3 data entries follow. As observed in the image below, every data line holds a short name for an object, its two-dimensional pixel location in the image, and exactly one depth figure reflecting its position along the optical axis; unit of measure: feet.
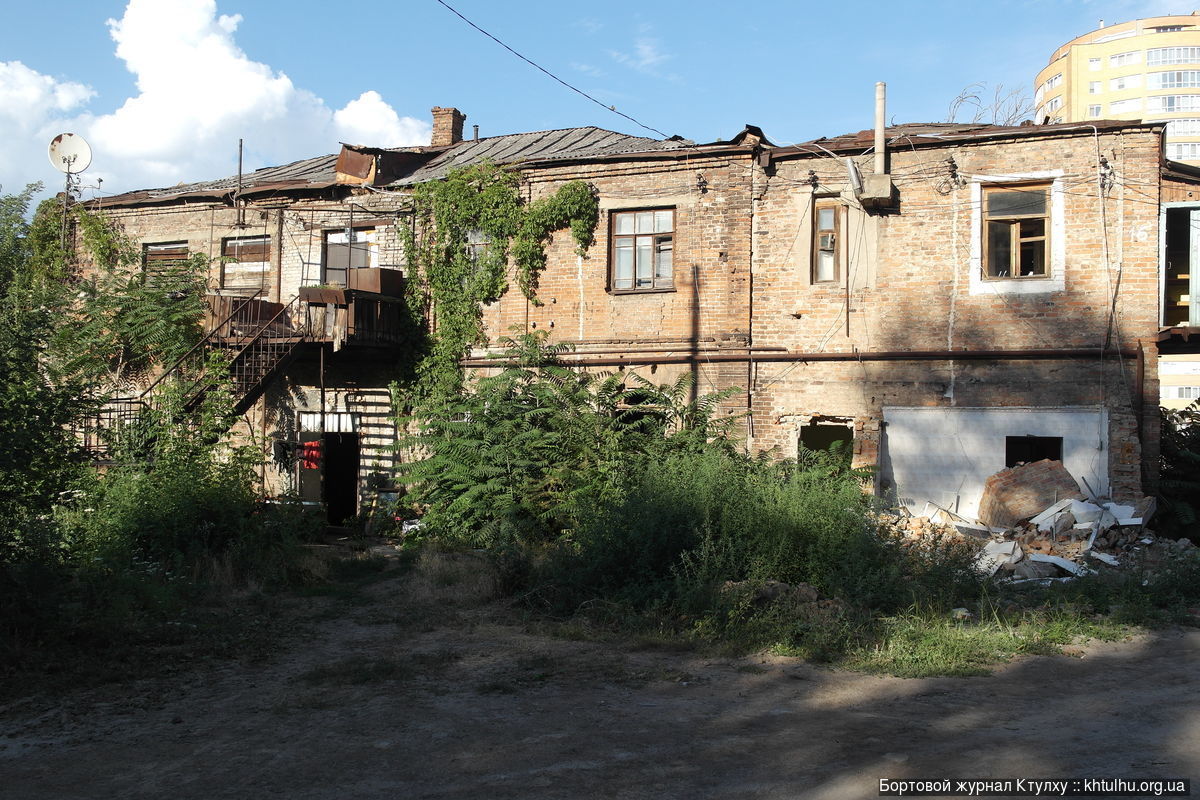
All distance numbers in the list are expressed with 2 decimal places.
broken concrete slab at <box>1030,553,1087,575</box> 36.98
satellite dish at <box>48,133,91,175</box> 61.00
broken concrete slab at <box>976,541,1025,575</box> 37.83
